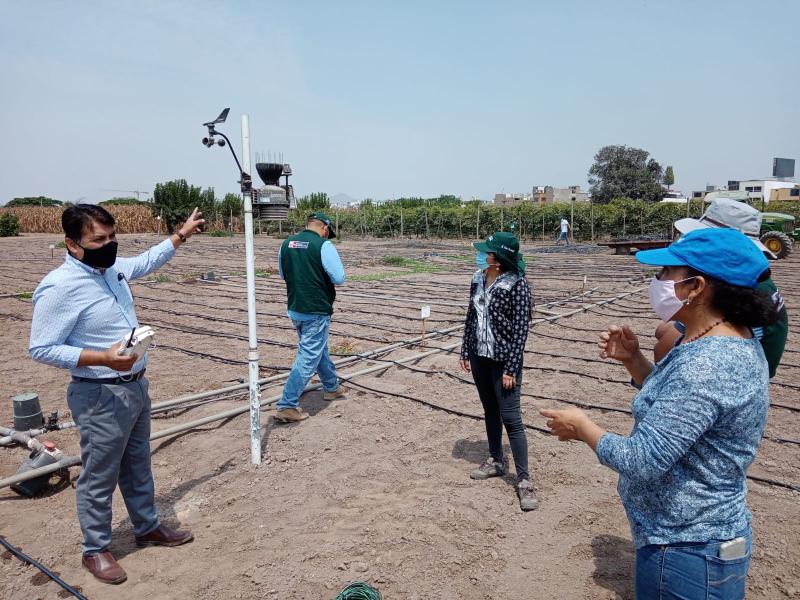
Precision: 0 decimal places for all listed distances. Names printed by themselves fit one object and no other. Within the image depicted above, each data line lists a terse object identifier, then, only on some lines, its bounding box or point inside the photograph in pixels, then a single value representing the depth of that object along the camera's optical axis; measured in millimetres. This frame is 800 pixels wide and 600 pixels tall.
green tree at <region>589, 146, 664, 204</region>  41312
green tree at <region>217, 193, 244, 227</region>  41969
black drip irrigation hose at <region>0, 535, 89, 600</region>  2585
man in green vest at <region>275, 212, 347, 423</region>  4520
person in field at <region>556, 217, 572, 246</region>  27156
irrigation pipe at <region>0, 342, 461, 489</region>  3451
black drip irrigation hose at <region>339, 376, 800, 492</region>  3488
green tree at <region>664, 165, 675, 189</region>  47088
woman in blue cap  1428
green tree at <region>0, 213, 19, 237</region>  34625
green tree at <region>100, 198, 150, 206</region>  49562
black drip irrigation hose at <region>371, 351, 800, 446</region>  4199
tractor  16641
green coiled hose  2381
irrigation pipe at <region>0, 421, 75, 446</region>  4134
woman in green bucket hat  3262
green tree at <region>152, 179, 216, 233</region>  40281
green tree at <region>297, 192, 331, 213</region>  40938
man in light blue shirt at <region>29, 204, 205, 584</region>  2475
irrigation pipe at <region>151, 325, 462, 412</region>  4895
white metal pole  3614
